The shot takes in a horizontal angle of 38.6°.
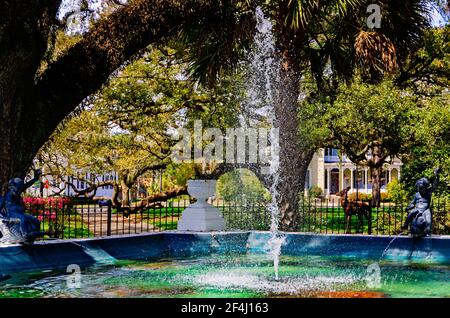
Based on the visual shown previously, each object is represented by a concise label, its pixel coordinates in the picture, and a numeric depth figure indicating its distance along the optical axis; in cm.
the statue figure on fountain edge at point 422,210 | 1013
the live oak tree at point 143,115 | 1939
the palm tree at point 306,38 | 1166
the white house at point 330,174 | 5806
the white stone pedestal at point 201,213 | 1238
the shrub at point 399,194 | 1597
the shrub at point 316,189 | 4753
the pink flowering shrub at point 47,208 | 1475
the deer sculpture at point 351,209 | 1675
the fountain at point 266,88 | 1315
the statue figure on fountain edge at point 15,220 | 848
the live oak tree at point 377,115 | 1664
